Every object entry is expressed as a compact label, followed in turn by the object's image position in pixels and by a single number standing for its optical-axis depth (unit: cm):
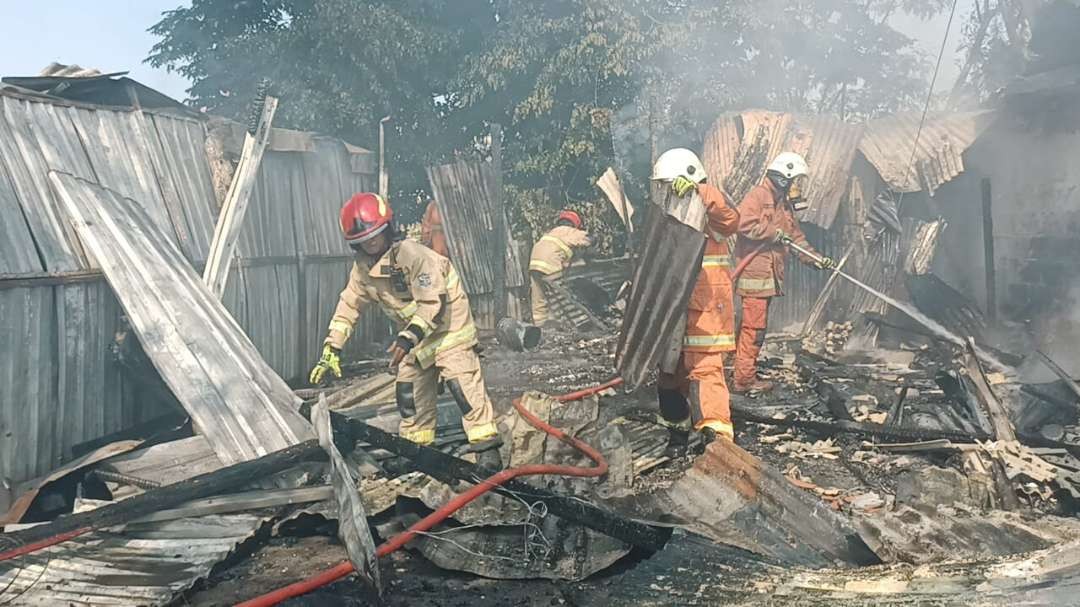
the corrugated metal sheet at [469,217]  1081
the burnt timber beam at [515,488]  375
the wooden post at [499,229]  1115
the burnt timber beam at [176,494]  340
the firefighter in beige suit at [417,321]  509
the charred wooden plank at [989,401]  508
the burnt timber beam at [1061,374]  584
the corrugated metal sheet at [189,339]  517
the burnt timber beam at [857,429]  538
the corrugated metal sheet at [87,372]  525
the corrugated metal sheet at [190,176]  690
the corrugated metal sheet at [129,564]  328
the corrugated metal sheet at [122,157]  612
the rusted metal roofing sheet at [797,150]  1081
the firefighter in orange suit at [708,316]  529
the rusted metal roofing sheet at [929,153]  1023
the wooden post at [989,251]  962
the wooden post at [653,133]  1130
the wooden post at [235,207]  686
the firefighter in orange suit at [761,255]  725
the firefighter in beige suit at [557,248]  1073
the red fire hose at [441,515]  315
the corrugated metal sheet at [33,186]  526
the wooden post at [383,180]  1046
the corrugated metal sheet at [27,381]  480
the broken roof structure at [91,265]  497
